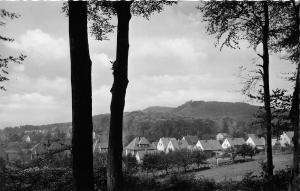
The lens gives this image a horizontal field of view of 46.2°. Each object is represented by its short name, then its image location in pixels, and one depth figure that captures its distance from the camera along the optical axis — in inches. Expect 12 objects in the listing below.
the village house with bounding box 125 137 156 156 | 3944.4
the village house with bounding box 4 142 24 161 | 6051.2
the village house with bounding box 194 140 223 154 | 4351.6
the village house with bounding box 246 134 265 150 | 5100.4
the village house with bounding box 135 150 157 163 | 3484.7
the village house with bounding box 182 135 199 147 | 5254.9
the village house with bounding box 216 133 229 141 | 6712.6
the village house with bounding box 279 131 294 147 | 4503.0
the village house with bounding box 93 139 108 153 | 3963.1
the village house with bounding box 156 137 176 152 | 4886.8
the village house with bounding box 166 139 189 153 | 4665.6
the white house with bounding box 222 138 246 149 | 5022.1
